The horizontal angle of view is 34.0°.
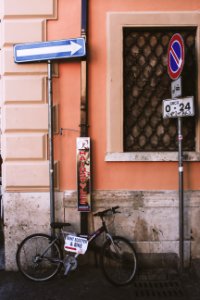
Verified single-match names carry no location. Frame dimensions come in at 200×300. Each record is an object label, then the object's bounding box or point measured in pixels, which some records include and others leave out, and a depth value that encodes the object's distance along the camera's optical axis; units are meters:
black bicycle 4.66
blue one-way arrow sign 4.83
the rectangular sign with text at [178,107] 4.54
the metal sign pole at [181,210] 4.77
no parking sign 4.47
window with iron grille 5.23
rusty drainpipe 5.00
